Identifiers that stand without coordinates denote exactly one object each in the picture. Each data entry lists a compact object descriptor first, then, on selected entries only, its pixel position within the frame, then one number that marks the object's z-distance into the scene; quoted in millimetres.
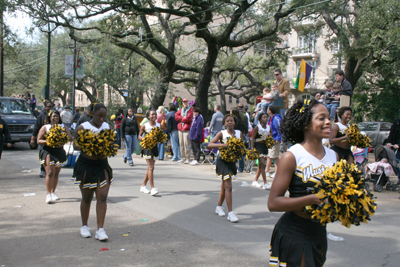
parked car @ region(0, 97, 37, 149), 17250
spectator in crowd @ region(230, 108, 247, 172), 11203
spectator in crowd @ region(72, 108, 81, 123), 20670
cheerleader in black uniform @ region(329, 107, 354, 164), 7345
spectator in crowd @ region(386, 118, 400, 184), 8727
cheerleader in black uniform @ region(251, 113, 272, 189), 9570
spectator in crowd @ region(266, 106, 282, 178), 10570
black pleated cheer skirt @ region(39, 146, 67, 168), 7488
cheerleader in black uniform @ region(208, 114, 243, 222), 6449
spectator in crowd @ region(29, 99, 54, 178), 8479
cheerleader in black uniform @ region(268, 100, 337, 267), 2721
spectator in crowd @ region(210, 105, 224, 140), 12906
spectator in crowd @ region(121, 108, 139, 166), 13395
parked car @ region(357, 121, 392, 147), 21375
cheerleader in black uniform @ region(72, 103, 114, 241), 5297
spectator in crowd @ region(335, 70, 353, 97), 8956
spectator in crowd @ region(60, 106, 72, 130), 20031
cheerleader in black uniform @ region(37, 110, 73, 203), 7461
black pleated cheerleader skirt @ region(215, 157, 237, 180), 6531
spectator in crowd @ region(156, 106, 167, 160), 13730
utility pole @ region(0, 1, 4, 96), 16619
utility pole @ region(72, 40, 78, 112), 24150
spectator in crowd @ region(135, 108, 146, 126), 16034
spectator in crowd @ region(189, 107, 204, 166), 13500
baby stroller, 9271
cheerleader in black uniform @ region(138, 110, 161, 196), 8242
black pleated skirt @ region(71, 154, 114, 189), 5312
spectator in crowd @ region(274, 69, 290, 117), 11617
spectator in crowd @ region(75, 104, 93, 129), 10255
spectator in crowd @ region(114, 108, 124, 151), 16756
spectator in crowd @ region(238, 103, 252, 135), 13484
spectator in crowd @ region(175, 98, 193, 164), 14188
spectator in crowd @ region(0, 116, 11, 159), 8984
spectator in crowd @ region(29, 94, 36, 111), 29453
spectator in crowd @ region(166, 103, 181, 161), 14797
